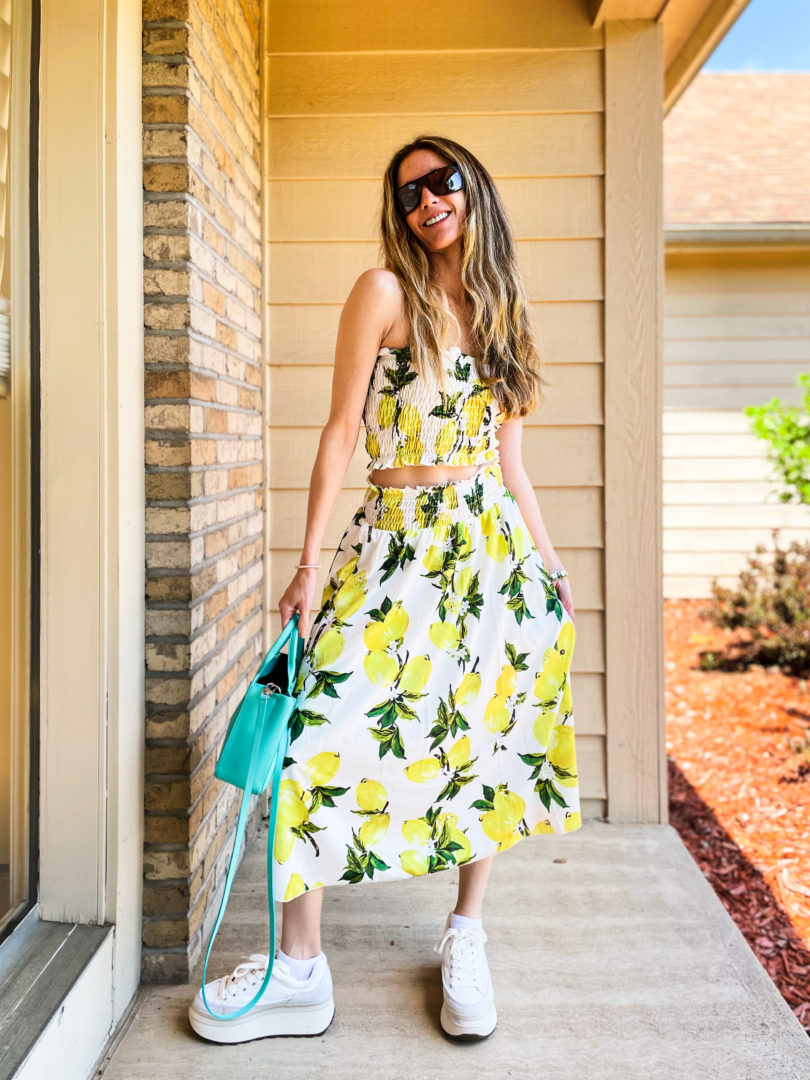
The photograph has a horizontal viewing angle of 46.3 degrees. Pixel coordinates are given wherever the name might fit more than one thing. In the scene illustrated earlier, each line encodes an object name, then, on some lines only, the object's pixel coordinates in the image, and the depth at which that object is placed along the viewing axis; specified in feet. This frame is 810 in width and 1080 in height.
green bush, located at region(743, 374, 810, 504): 17.95
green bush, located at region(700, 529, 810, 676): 18.38
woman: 5.97
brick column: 6.53
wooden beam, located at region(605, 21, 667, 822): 9.67
